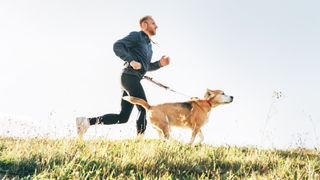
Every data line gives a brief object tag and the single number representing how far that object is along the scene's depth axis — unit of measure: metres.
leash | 9.25
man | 8.70
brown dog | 8.68
